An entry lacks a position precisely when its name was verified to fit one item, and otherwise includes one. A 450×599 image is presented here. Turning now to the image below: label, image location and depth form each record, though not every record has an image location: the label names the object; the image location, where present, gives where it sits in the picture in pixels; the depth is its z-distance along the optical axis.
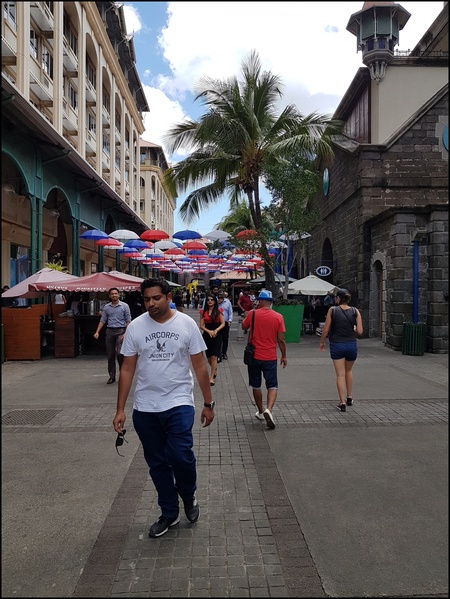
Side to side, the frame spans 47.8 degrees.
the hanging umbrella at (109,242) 18.48
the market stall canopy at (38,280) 12.61
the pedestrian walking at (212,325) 9.65
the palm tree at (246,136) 17.69
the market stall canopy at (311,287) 18.53
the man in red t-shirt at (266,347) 6.68
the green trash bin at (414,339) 13.42
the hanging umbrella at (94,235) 17.89
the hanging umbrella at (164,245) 22.63
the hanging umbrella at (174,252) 25.88
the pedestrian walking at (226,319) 13.00
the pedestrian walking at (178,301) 11.41
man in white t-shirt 3.64
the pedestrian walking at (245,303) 19.23
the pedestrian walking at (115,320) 9.53
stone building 14.06
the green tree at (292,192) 16.84
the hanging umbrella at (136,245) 20.02
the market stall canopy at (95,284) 12.74
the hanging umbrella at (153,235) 20.19
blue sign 21.57
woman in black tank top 7.52
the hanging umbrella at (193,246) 22.64
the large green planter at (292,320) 16.81
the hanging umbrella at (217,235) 21.34
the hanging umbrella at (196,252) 27.78
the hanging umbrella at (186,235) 21.05
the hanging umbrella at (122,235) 19.31
